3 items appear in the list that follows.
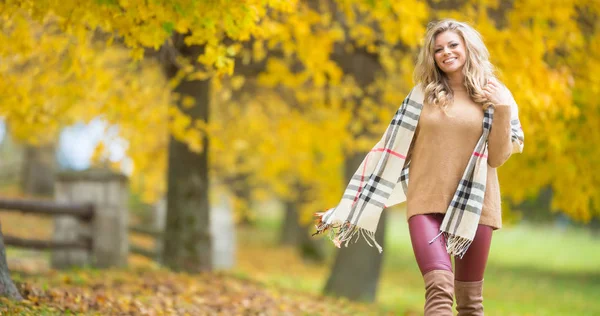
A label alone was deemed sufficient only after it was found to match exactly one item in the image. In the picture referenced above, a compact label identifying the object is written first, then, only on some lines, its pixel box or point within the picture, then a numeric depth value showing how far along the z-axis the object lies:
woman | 7.06
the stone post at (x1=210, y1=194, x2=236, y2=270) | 28.22
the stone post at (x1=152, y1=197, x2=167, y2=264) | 28.42
